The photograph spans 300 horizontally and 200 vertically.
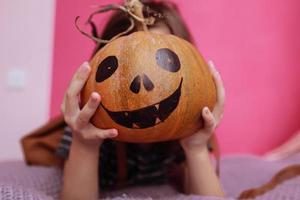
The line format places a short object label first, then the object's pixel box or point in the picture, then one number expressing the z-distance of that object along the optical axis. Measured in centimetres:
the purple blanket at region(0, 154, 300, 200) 55
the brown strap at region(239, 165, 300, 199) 69
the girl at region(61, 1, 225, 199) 55
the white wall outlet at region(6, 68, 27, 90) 101
